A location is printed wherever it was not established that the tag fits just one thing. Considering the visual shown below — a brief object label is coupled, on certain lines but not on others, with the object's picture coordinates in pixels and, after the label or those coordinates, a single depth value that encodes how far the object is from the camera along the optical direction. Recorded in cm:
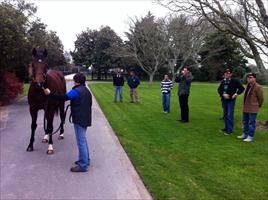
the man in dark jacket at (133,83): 1377
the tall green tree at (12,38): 1162
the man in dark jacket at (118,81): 1414
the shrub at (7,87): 1273
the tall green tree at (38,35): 1375
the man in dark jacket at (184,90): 886
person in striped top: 1103
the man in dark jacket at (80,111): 479
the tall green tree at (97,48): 3740
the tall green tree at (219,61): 3652
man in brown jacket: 677
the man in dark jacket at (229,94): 728
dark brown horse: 537
